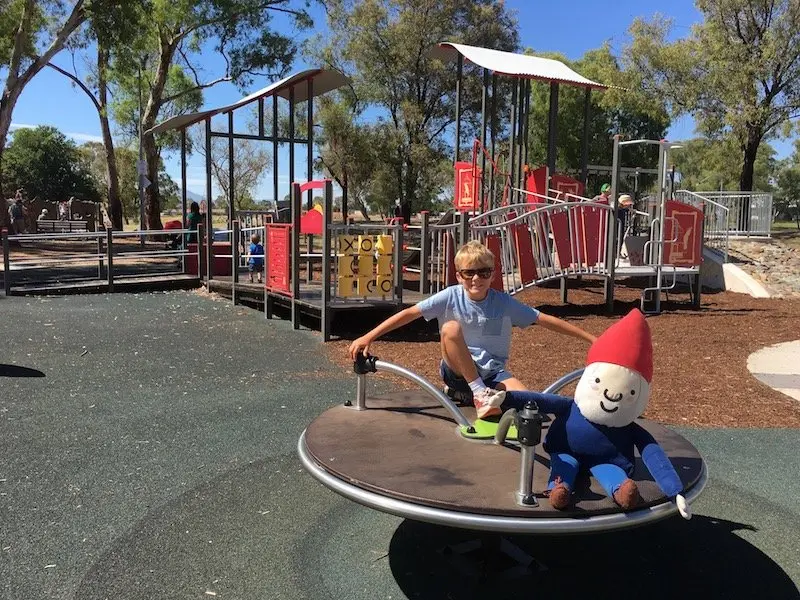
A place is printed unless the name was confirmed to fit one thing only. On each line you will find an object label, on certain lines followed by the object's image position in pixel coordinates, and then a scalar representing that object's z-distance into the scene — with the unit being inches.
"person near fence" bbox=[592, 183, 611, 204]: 479.1
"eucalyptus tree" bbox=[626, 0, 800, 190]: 872.9
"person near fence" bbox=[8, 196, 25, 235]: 1000.9
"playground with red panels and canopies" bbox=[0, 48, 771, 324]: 356.8
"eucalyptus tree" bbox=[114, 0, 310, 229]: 902.4
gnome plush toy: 107.6
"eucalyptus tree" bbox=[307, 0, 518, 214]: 1125.7
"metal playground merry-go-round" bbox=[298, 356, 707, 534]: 100.4
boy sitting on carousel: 142.6
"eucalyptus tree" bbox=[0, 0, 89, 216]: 797.2
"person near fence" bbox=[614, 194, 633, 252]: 467.5
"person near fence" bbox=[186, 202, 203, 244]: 641.6
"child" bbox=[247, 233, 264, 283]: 475.8
